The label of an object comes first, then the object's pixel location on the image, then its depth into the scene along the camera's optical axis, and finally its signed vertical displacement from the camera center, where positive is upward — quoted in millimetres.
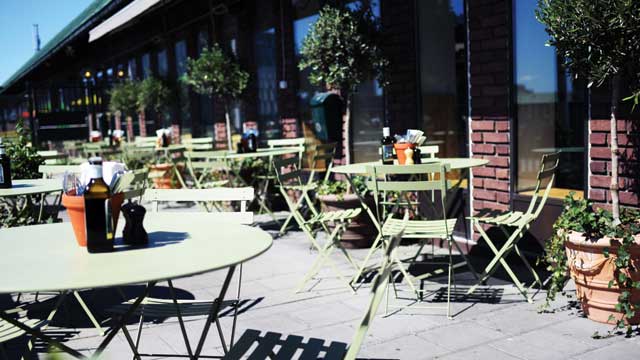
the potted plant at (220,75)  8859 +779
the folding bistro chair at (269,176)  7159 -521
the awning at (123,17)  8945 +1737
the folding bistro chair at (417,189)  3766 -380
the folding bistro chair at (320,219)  4453 -658
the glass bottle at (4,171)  4035 -185
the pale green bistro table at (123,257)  1767 -378
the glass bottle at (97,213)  2080 -245
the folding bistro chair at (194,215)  2555 -385
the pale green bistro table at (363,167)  4217 -285
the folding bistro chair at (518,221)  3951 -639
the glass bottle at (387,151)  4504 -181
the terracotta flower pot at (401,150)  4344 -172
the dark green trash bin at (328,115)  7059 +137
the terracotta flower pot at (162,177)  8906 -584
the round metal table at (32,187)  3822 -296
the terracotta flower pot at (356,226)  5742 -888
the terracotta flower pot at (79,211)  2139 -243
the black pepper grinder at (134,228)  2244 -320
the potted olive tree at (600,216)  3242 -542
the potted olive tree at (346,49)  5945 +717
